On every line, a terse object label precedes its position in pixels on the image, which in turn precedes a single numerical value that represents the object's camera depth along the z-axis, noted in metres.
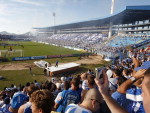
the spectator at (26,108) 3.43
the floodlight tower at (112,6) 68.84
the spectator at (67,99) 4.20
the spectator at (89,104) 2.39
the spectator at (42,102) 2.46
